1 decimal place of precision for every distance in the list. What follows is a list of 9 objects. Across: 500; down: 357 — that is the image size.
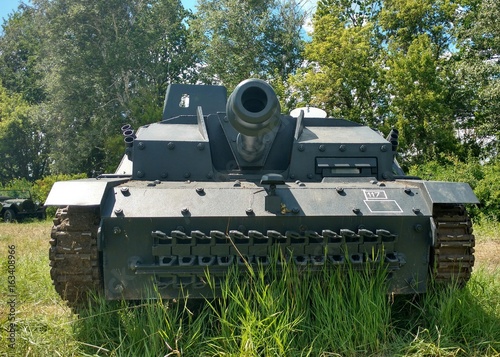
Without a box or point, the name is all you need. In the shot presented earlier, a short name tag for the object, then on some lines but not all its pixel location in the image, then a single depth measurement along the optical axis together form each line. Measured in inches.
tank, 146.1
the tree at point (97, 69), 992.2
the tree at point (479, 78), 636.7
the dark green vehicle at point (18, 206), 749.9
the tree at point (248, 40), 992.9
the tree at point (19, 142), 1268.5
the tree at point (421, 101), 706.2
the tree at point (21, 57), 1397.6
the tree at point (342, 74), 766.5
